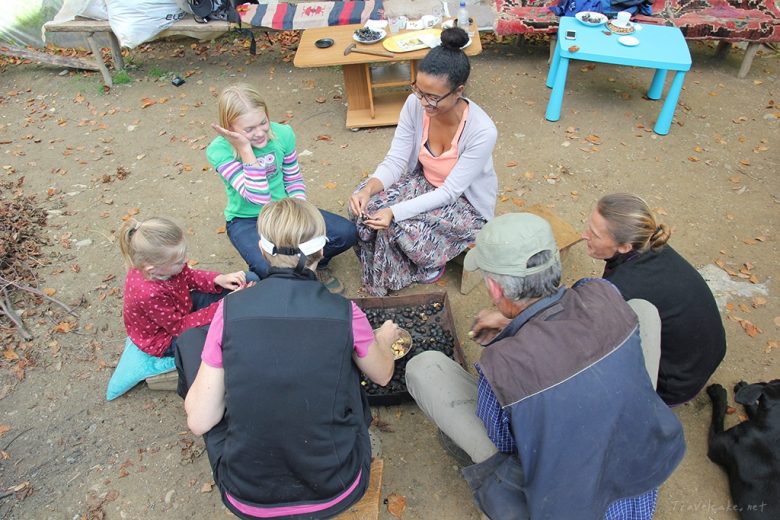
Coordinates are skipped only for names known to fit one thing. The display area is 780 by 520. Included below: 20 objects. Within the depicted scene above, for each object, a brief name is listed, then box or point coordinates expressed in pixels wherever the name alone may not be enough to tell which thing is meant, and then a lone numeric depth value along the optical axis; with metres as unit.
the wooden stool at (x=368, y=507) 2.37
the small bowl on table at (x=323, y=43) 5.62
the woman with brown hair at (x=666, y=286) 2.59
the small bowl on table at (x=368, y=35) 5.56
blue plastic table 5.20
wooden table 5.33
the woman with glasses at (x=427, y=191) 3.45
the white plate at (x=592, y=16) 5.87
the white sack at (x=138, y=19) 6.54
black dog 2.46
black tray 3.15
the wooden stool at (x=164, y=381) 3.23
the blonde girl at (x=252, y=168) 3.20
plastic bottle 5.79
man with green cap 1.82
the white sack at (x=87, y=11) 6.69
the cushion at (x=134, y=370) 3.25
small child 2.73
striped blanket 6.38
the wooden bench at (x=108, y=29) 6.59
